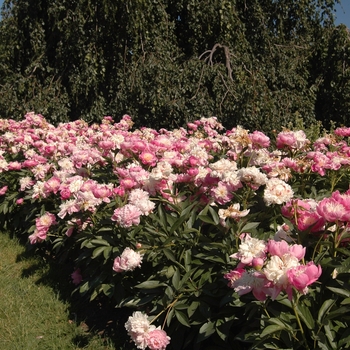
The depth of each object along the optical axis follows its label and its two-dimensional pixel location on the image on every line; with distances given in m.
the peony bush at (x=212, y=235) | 1.13
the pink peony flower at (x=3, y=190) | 3.17
